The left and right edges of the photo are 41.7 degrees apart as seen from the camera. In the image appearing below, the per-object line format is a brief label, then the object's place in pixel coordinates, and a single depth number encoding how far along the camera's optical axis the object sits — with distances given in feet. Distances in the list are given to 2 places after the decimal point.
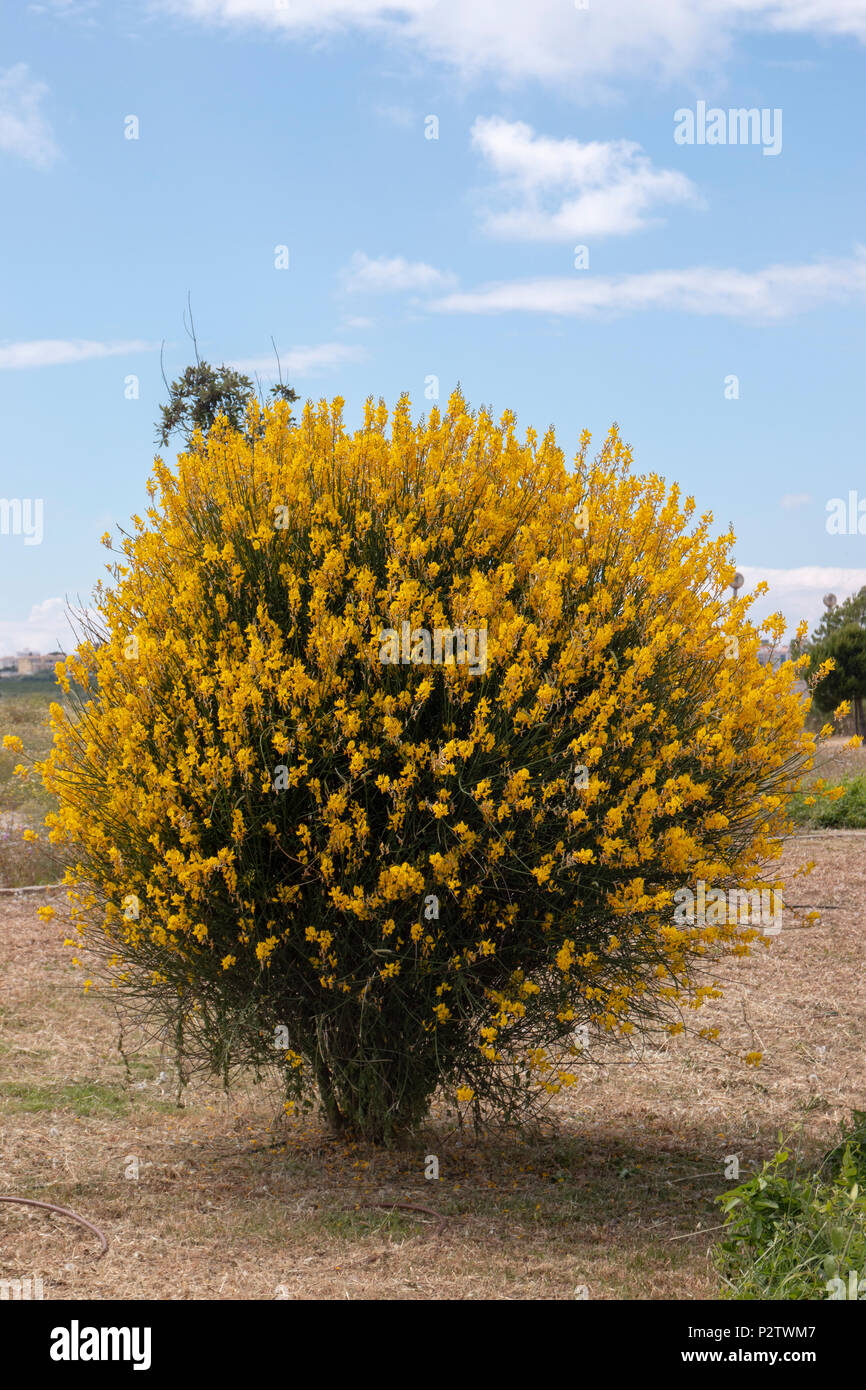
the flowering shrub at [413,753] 14.98
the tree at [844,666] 86.63
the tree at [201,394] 41.27
